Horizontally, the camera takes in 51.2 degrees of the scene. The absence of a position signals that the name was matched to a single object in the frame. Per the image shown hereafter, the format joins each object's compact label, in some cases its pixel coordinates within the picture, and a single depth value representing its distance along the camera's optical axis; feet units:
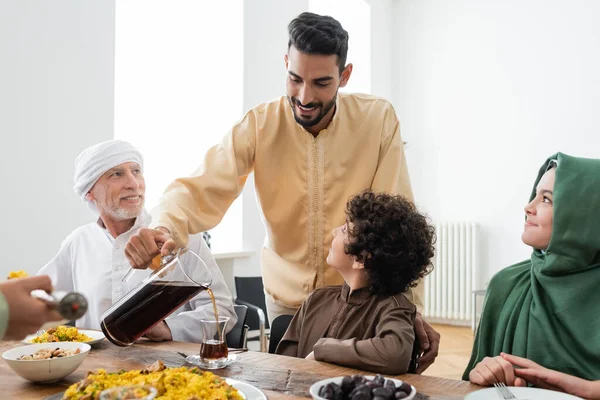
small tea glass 5.05
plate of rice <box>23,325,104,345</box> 5.76
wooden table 4.41
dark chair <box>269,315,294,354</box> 6.81
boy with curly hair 5.93
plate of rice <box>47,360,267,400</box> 3.67
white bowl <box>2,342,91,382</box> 4.49
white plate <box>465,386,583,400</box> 4.11
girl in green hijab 5.55
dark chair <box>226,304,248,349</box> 7.27
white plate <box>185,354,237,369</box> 5.01
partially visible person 3.48
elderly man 7.65
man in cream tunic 7.13
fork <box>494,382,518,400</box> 4.13
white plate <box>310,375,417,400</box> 3.75
